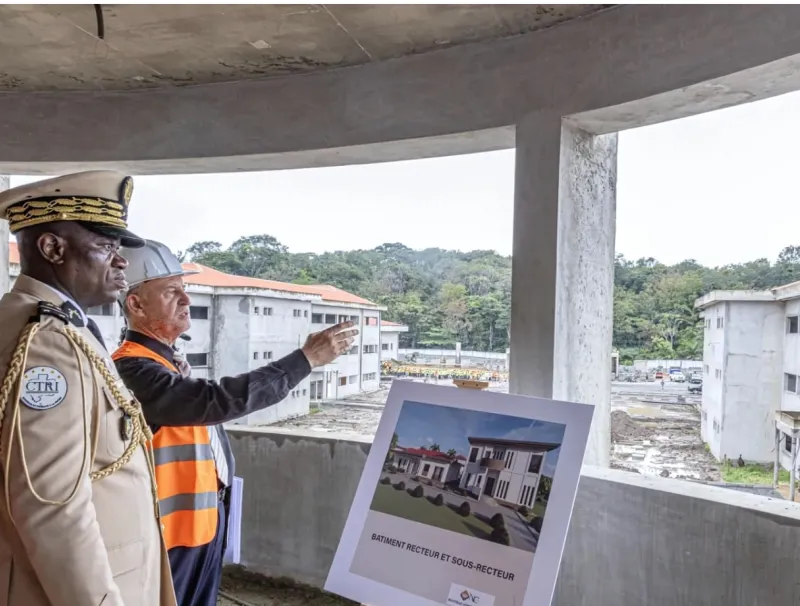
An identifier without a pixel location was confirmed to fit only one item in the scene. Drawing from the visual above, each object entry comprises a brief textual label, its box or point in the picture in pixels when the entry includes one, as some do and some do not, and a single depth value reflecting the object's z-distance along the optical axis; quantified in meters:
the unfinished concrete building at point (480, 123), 1.94
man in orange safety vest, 1.71
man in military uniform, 1.06
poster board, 1.57
